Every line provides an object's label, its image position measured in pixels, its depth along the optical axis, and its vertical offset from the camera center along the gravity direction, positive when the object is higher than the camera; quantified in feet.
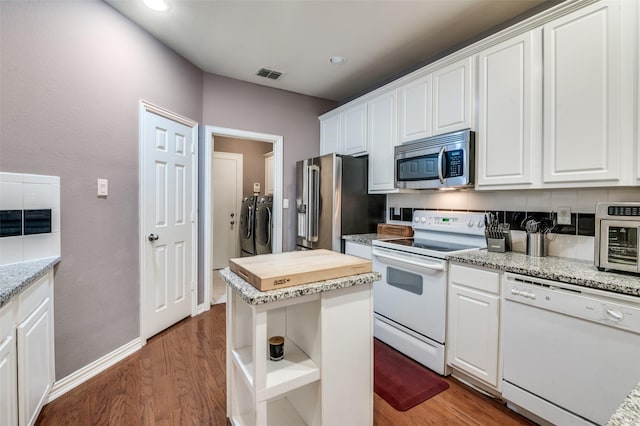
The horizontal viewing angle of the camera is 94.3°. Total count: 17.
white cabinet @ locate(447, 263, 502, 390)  5.96 -2.42
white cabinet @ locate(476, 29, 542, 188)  6.25 +2.19
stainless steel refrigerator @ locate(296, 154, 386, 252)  10.25 +0.28
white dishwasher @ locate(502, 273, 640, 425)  4.42 -2.30
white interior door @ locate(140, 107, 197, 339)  8.39 -0.36
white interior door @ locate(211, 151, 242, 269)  16.79 +0.31
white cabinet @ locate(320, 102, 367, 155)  10.80 +3.11
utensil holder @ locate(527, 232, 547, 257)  6.60 -0.77
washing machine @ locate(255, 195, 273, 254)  14.25 -0.72
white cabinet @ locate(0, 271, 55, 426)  4.16 -2.35
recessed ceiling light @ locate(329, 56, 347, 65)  9.69 +4.99
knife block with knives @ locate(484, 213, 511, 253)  7.11 -0.64
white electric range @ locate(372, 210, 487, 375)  6.96 -1.86
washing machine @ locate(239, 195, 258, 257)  16.06 -0.92
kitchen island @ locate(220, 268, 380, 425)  3.85 -2.22
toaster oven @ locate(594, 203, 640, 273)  4.83 -0.44
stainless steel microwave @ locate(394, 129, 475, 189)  7.30 +1.30
